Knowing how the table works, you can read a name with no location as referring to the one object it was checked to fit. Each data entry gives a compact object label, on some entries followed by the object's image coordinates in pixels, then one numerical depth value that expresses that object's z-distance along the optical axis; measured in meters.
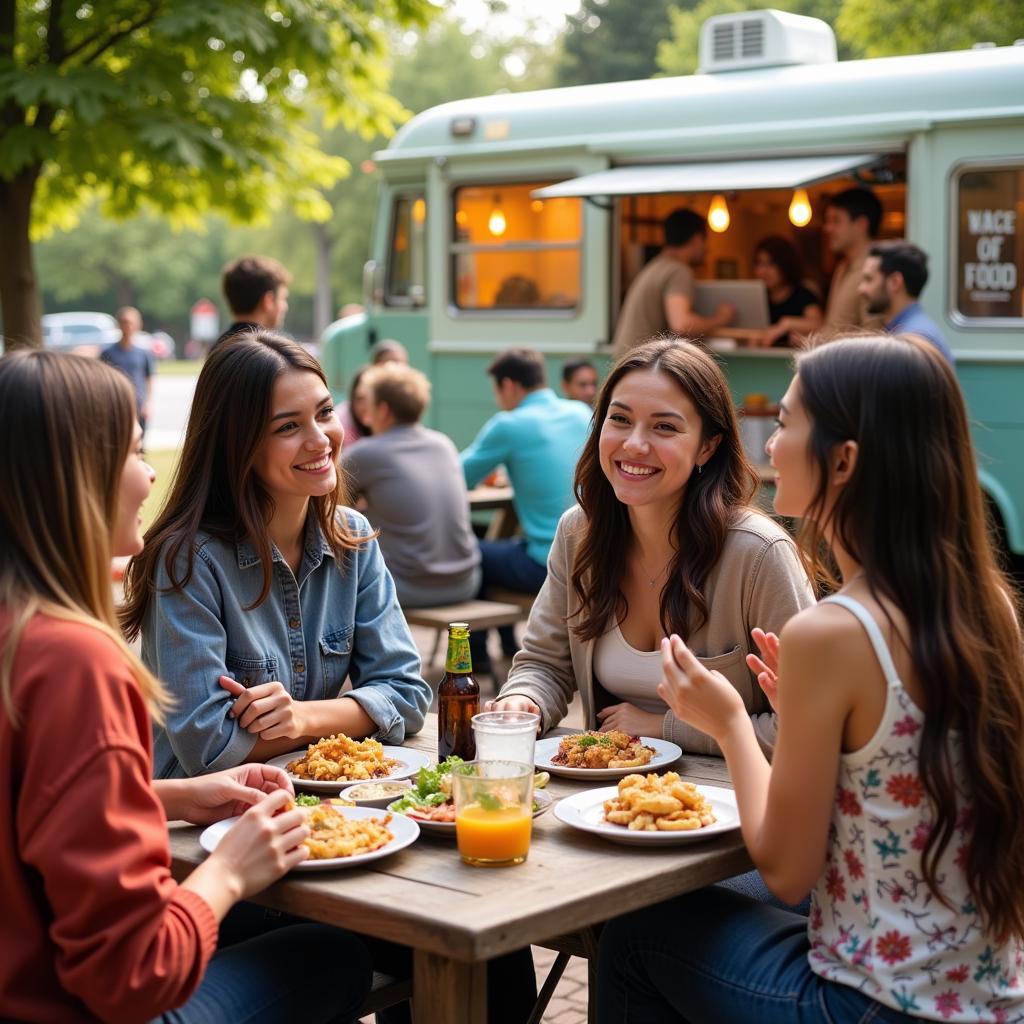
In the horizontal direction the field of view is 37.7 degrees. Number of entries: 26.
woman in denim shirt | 2.95
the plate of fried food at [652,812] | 2.50
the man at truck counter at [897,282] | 7.34
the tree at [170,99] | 7.86
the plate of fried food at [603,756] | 2.90
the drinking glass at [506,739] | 2.60
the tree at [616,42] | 38.69
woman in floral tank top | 2.28
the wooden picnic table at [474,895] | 2.16
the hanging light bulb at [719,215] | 9.48
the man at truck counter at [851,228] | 8.23
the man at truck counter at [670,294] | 8.77
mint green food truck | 7.76
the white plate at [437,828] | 2.53
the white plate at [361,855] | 2.36
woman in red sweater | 1.97
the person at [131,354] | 14.73
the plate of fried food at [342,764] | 2.85
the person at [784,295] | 8.81
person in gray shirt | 6.64
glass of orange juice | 2.39
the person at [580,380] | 8.66
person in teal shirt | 7.29
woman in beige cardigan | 3.21
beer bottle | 2.87
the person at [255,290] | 7.14
